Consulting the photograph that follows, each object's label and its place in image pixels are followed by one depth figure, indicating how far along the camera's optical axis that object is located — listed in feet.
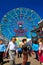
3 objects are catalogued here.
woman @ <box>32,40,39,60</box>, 17.83
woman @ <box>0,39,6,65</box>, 14.58
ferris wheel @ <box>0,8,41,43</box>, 72.53
